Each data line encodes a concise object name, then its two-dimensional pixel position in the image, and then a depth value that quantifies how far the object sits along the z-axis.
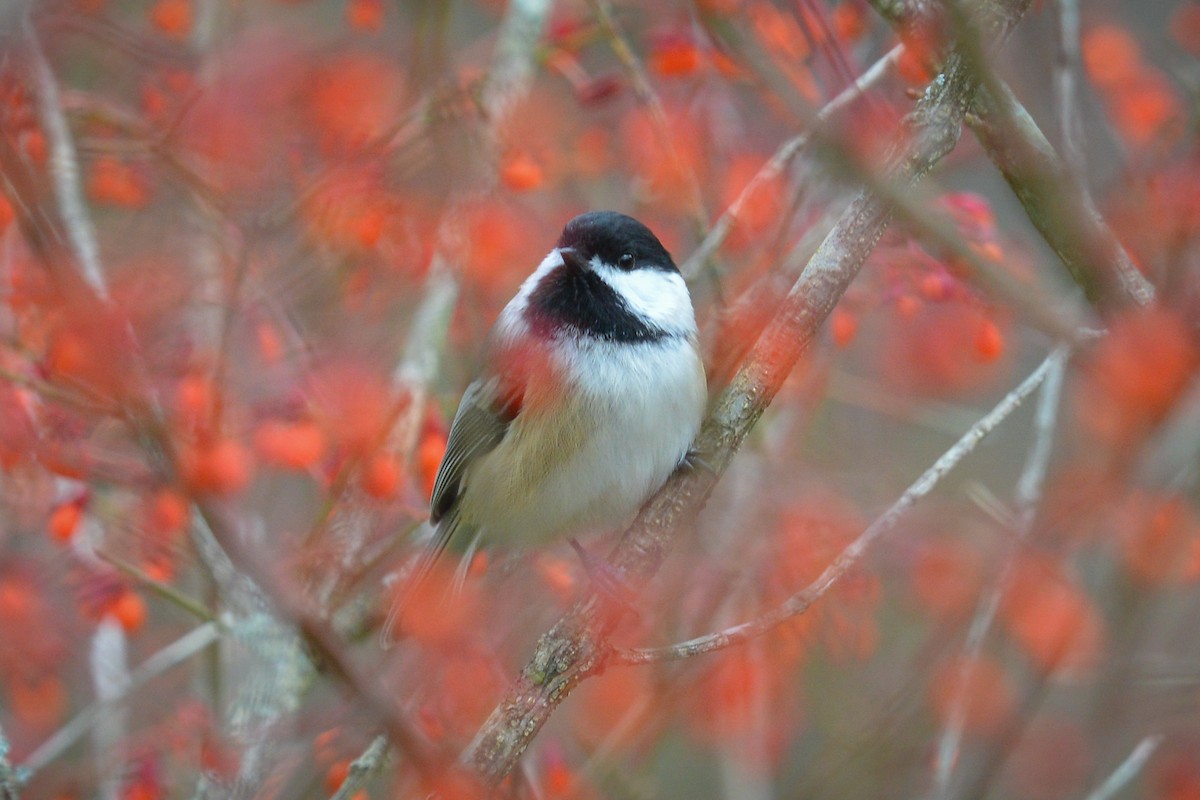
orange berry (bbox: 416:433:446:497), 6.36
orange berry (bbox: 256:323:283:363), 7.00
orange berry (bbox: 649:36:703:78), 7.06
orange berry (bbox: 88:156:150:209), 7.68
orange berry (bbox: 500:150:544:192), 6.76
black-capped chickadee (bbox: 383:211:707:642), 5.66
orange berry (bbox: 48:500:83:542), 5.61
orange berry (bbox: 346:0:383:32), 7.85
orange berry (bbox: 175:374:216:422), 5.95
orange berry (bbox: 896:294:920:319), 6.32
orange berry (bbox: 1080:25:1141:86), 7.97
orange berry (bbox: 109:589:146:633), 5.90
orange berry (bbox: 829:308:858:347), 6.67
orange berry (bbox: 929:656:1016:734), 5.28
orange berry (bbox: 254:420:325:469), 5.83
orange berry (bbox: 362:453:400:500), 5.72
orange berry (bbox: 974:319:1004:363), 6.25
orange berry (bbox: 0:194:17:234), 6.21
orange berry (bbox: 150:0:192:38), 8.31
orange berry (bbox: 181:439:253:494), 4.54
